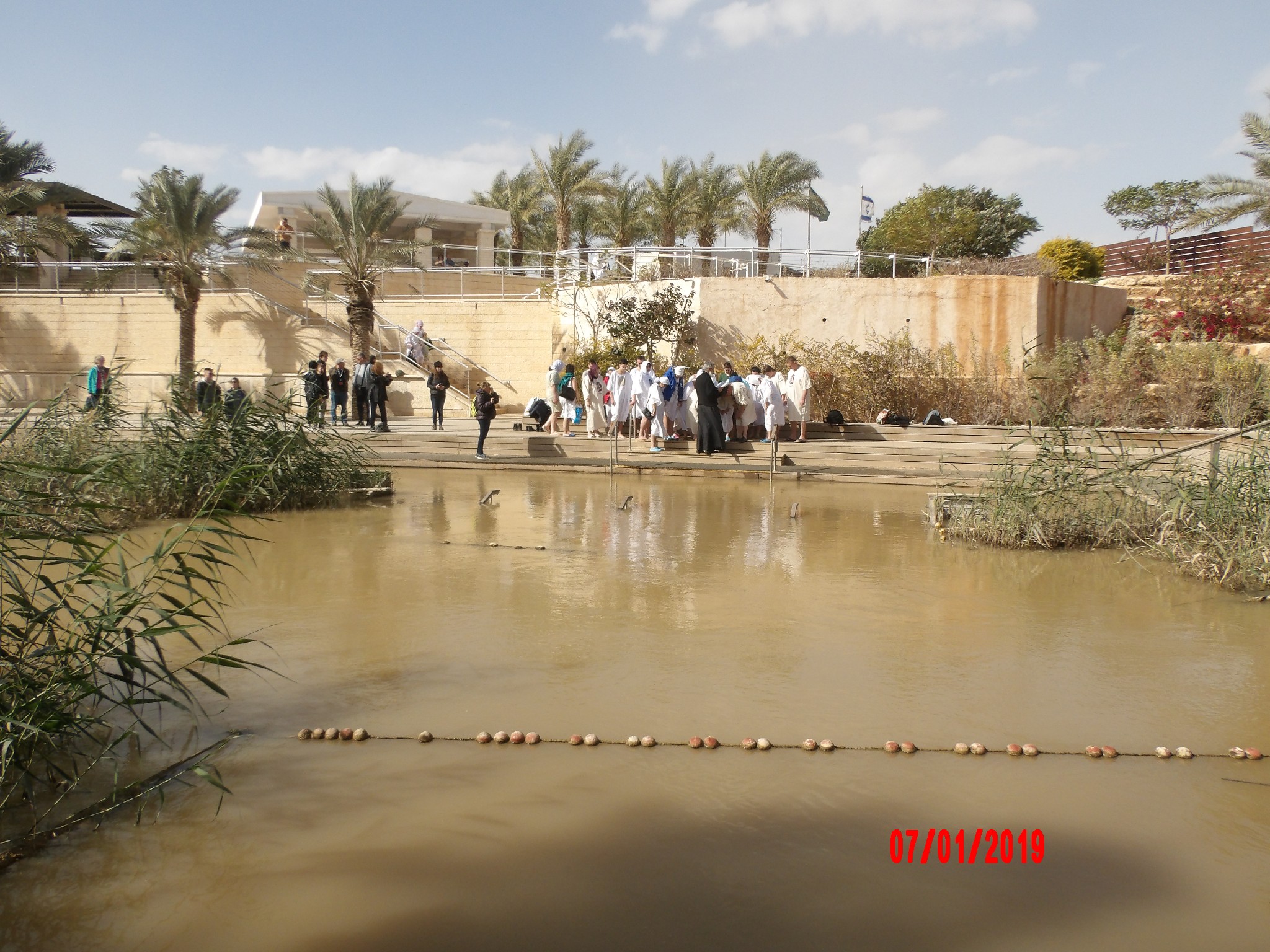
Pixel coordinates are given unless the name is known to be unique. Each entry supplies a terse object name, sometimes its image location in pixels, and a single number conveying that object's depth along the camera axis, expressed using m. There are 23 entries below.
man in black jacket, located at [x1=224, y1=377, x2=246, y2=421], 11.55
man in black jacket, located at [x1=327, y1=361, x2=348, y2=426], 19.72
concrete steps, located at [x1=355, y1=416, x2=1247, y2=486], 15.47
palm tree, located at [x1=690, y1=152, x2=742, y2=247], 31.11
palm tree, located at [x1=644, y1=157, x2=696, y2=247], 31.45
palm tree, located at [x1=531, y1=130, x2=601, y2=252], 31.81
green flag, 30.64
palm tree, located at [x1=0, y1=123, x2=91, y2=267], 26.67
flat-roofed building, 35.72
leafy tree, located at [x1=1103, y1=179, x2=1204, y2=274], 36.34
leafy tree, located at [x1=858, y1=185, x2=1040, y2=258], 32.72
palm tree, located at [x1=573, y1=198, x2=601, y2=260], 34.06
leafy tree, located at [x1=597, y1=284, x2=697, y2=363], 21.91
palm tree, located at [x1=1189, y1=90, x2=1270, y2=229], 21.36
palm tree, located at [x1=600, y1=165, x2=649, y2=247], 32.38
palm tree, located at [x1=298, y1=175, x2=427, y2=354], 25.20
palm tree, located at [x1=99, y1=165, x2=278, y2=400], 24.28
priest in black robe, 16.66
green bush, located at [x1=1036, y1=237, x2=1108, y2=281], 30.59
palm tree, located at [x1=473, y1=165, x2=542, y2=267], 36.69
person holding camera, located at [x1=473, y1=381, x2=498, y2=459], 16.16
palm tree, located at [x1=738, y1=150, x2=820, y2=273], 29.75
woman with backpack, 18.95
